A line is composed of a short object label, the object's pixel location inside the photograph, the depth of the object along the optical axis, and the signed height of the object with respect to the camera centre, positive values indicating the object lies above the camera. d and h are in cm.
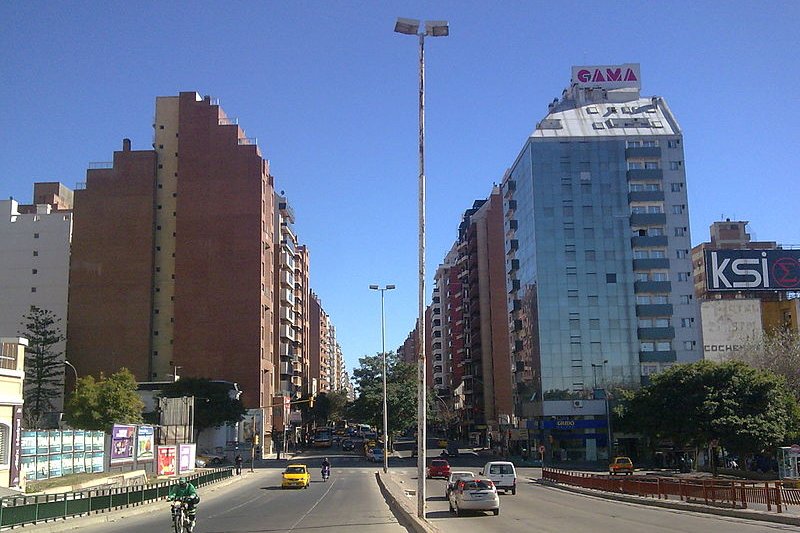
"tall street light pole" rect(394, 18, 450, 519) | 2377 +491
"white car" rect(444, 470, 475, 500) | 3350 -346
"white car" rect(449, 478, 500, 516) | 2928 -362
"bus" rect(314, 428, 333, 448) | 11806 -582
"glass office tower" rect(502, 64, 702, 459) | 8675 +1444
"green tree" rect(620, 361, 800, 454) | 5372 -90
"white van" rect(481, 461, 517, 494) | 4106 -399
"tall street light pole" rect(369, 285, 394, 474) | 6278 +428
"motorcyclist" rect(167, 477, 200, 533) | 2211 -263
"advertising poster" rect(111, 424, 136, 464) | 4256 -219
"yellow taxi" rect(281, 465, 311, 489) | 4778 -466
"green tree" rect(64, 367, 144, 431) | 7081 -23
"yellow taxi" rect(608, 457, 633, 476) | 6094 -543
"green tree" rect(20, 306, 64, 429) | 8569 +363
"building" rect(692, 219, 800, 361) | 8662 +1027
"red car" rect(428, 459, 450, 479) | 5516 -488
